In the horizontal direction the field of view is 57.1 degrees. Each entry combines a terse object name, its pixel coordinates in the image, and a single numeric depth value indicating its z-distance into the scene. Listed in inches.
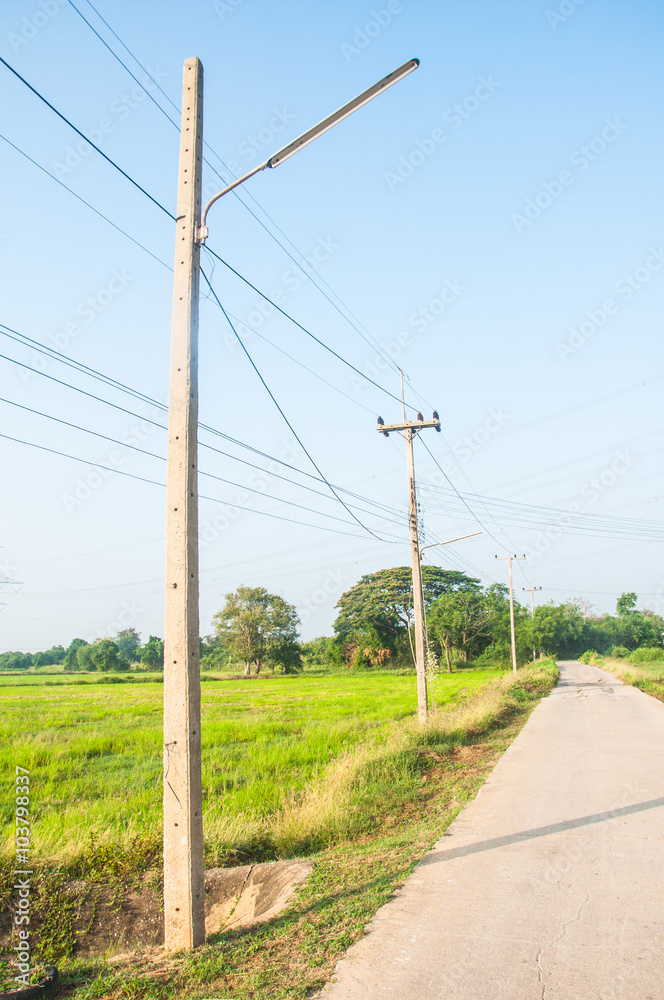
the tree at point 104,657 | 3137.3
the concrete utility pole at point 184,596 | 165.9
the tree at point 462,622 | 2454.5
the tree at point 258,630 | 2534.4
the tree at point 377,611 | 2479.1
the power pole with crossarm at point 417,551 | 640.4
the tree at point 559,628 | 2792.8
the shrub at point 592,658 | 2698.8
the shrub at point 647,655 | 2603.3
